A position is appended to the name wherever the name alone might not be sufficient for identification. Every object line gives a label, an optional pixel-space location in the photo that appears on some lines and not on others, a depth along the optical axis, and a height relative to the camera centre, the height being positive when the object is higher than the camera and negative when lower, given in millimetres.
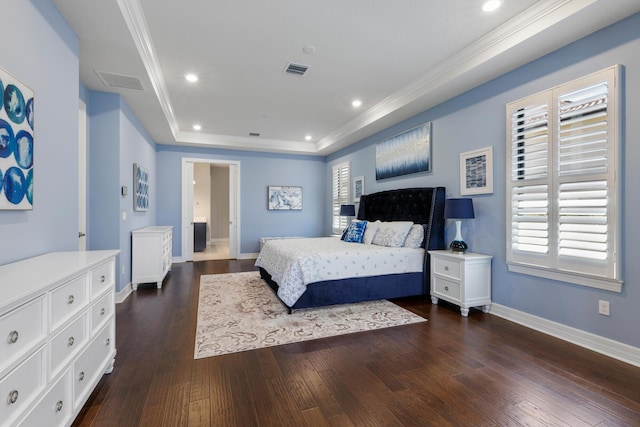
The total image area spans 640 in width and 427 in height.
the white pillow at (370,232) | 4668 -330
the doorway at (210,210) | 6895 +11
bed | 3420 -663
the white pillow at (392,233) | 4195 -323
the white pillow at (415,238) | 4082 -365
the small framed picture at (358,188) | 6266 +515
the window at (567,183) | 2410 +274
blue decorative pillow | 4793 -345
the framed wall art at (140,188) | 4531 +363
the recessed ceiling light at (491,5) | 2477 +1767
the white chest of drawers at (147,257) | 4363 -712
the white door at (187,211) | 6816 -22
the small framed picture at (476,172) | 3467 +498
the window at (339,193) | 6934 +440
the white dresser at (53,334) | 1106 -588
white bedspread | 3355 -639
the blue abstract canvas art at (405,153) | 4473 +983
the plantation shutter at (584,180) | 2443 +282
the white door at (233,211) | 7324 -15
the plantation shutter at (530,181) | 2887 +319
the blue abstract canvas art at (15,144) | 1641 +386
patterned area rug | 2700 -1190
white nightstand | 3340 -789
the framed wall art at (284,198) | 7582 +336
